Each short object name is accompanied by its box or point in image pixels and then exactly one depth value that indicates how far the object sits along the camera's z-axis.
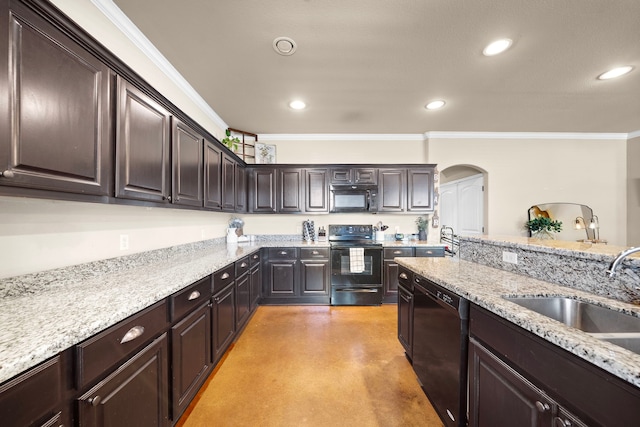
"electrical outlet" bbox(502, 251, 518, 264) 1.59
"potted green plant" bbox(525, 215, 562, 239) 3.77
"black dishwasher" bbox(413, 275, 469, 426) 1.23
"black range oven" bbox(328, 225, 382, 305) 3.38
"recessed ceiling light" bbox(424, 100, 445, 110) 2.91
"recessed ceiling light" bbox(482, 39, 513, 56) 1.89
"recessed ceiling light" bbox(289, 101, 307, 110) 2.88
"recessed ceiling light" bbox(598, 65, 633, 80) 2.22
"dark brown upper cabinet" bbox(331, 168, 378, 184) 3.74
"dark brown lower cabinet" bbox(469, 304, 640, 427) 0.64
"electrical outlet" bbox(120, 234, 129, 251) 1.72
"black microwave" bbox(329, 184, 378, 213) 3.73
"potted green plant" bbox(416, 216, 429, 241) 3.93
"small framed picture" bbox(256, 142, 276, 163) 3.91
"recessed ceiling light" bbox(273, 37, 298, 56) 1.85
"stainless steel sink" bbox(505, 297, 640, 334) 1.00
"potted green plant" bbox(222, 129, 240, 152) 3.16
